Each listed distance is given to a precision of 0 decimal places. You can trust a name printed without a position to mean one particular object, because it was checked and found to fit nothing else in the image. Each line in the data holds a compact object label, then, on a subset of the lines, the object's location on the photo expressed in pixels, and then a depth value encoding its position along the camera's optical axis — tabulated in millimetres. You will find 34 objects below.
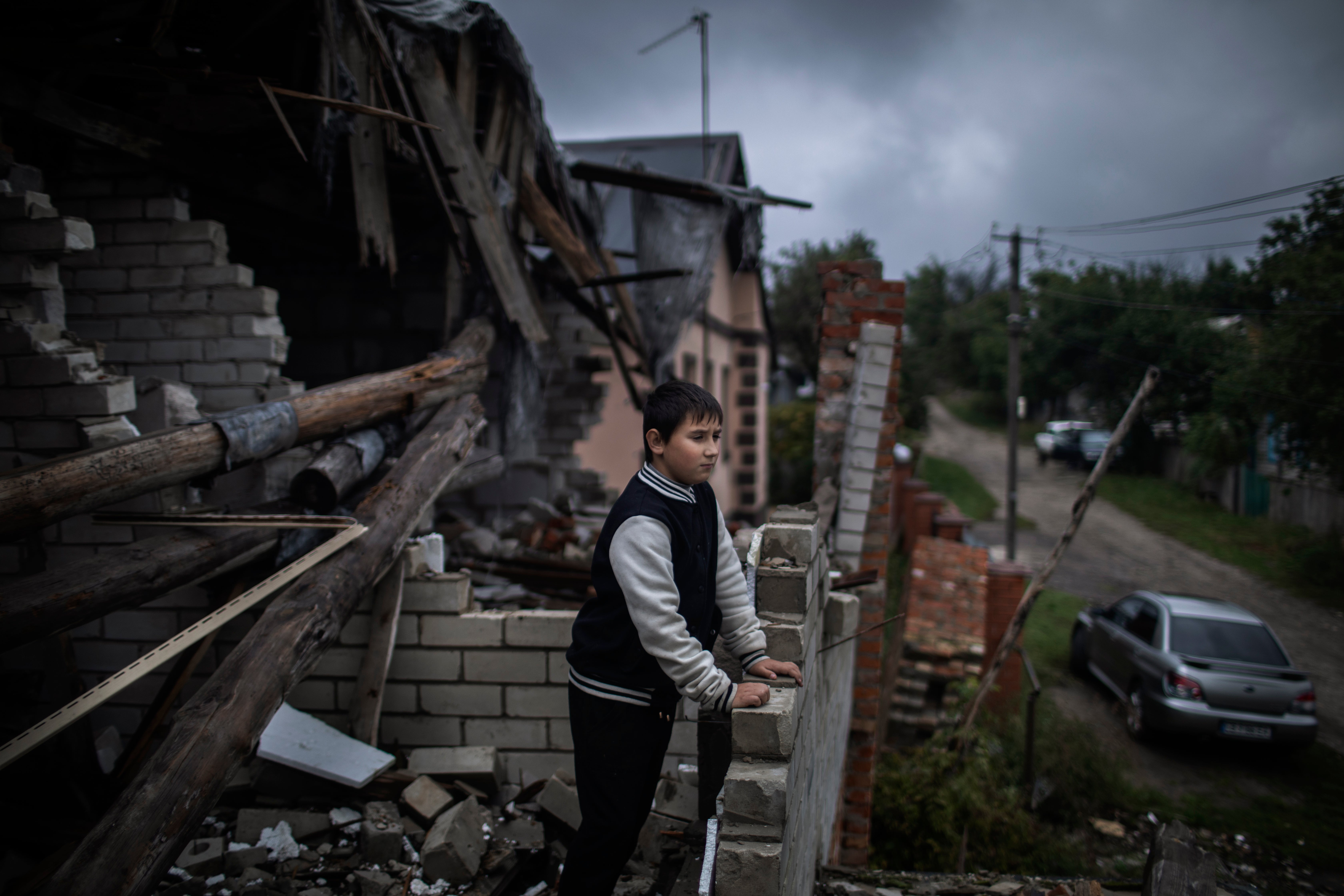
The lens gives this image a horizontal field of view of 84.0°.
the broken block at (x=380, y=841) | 2938
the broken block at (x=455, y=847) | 2875
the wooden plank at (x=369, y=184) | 4609
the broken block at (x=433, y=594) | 3617
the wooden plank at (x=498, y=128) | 5473
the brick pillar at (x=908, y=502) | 11781
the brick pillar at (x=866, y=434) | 4773
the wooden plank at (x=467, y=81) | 5094
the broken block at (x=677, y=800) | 3055
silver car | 7012
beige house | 8711
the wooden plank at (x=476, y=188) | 4828
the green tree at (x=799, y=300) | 21547
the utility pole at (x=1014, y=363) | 15406
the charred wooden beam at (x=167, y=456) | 2336
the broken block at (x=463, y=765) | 3363
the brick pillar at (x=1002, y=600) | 8367
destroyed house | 2395
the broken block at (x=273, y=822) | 3020
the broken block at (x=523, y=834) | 3113
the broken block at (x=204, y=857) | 2838
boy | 1935
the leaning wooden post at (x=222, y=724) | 1861
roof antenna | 6852
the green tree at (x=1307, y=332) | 10805
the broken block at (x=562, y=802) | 3143
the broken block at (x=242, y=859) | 2869
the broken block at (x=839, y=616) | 3479
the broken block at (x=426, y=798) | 3115
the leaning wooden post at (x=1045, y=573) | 5770
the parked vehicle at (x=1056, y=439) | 26375
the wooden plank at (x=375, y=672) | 3453
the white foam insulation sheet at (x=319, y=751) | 3180
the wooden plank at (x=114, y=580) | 2332
